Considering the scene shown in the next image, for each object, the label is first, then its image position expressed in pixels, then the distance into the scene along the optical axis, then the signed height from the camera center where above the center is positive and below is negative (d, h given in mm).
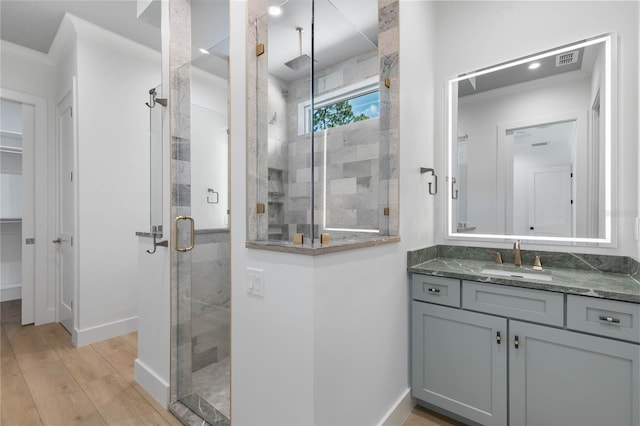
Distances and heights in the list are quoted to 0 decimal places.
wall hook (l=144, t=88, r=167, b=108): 2002 +748
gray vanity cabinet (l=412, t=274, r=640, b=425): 1401 -784
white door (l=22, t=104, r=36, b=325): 3303 -15
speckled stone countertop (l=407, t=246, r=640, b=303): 1456 -363
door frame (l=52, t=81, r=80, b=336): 2945 +65
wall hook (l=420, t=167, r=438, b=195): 2146 +278
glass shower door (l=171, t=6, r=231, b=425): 1966 -181
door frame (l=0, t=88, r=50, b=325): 3344 -173
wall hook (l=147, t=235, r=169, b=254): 1967 -211
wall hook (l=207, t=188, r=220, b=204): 2093 +107
